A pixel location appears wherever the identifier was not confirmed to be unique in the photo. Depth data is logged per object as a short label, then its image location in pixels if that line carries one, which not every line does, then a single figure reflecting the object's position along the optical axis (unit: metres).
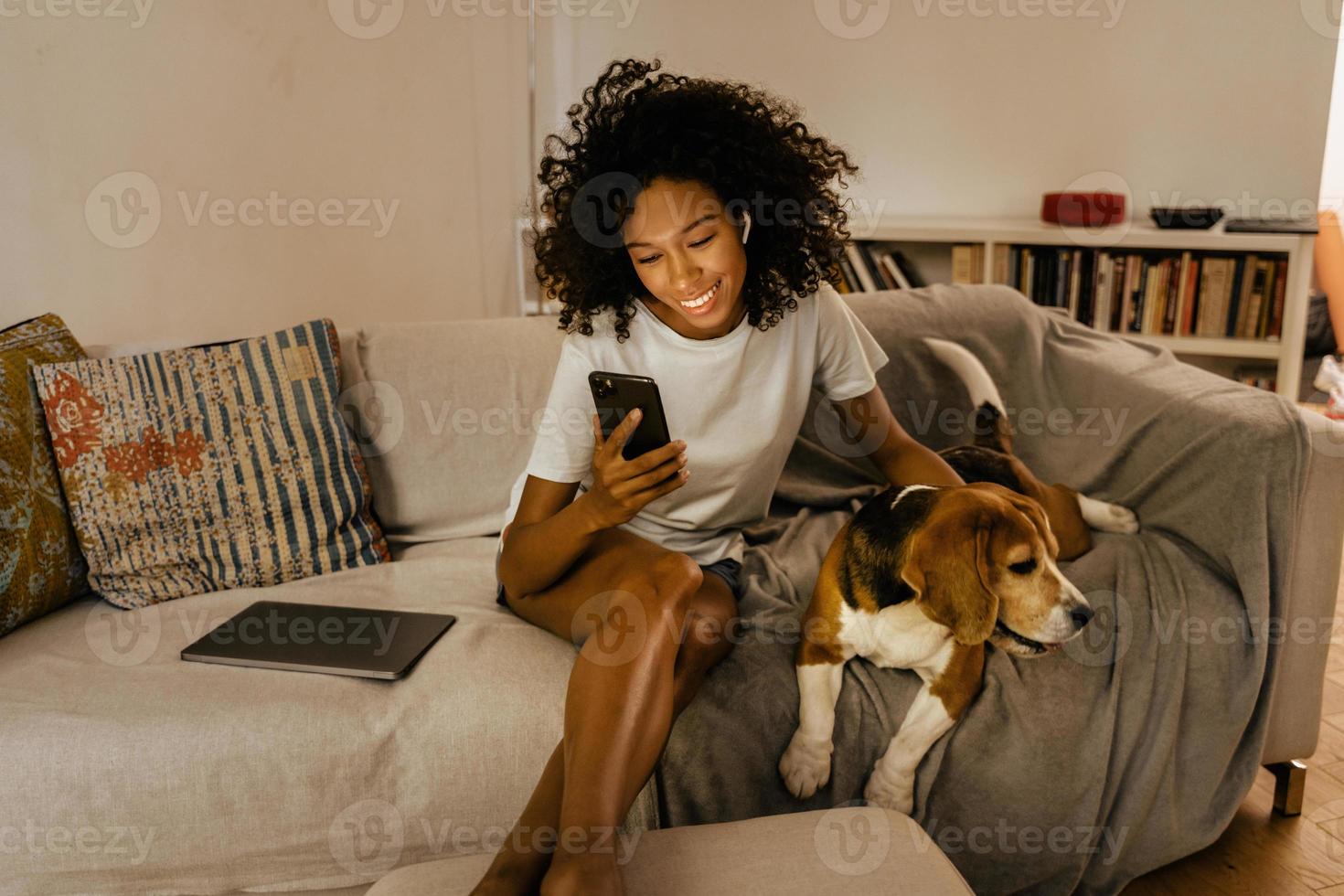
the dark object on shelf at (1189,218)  3.14
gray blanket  1.42
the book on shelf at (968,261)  3.36
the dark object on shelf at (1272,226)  2.98
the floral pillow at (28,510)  1.49
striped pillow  1.60
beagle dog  1.35
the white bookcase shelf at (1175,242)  2.99
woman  1.31
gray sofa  1.28
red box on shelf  3.24
